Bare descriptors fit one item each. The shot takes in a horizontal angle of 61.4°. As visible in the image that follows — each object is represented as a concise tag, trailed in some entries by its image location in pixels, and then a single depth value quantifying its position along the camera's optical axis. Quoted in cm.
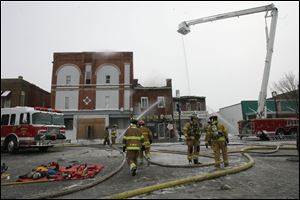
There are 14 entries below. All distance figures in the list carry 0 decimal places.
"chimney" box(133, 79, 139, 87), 3542
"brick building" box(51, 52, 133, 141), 3127
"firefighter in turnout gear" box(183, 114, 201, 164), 793
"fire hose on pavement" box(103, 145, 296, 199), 431
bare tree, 1889
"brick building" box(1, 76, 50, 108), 3041
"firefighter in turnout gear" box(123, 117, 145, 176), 657
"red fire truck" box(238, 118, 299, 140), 2141
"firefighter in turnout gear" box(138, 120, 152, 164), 853
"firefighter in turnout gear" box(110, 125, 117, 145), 1916
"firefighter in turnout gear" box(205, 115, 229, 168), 730
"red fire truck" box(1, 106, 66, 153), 1348
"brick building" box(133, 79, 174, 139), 3344
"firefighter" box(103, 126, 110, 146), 2000
